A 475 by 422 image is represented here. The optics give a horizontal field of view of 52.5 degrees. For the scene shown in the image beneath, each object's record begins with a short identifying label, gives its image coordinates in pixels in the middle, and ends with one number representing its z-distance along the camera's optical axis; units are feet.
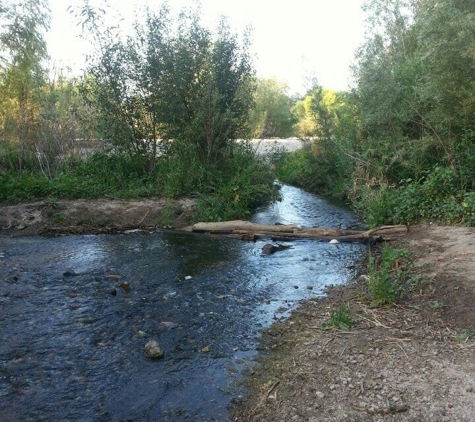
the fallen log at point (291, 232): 37.06
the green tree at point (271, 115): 66.44
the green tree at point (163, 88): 50.70
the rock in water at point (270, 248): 34.52
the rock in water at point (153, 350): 18.84
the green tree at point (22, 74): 47.67
